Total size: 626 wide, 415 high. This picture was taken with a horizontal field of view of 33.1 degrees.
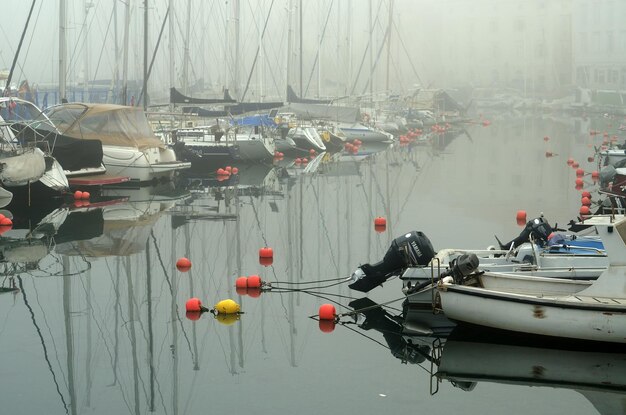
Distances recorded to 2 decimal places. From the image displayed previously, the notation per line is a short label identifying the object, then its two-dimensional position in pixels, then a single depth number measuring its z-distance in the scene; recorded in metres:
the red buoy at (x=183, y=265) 20.67
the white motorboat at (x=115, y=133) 35.69
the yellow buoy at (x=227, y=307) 16.75
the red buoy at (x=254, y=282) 18.69
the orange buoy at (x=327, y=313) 16.48
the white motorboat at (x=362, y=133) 62.56
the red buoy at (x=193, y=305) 16.88
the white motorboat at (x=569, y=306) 13.96
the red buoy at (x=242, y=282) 18.69
